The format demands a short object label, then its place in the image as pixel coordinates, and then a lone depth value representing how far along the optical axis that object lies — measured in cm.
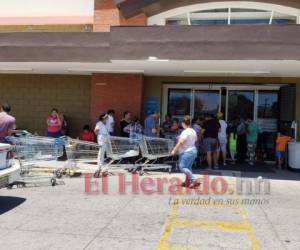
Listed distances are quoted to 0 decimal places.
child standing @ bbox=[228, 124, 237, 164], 1380
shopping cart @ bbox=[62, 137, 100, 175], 996
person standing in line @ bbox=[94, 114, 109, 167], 1037
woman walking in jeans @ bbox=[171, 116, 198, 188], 913
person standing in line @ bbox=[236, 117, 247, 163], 1395
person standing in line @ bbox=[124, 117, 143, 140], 1298
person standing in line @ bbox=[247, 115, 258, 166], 1349
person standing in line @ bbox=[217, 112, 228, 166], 1334
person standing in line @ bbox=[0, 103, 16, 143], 852
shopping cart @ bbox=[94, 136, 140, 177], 1043
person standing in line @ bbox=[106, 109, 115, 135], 1324
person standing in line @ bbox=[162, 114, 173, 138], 1335
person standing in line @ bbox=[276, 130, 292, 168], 1291
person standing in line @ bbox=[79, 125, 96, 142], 1380
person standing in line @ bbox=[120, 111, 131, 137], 1333
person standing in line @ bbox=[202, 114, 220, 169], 1249
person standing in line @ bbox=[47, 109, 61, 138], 1400
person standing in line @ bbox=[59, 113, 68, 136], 1438
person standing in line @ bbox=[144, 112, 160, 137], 1305
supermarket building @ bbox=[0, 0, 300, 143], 1087
